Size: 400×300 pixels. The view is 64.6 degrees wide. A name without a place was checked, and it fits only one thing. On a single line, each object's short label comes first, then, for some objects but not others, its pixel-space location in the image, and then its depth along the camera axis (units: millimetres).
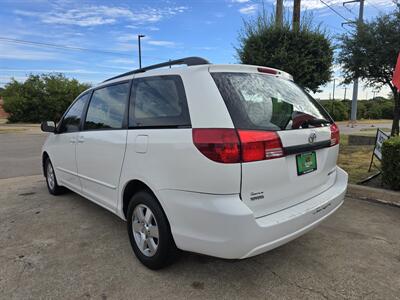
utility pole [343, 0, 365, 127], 22219
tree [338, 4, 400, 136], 8734
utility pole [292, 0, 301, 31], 8461
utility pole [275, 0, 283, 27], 8633
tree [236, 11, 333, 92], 8250
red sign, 5438
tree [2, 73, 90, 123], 29875
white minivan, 2217
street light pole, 29508
